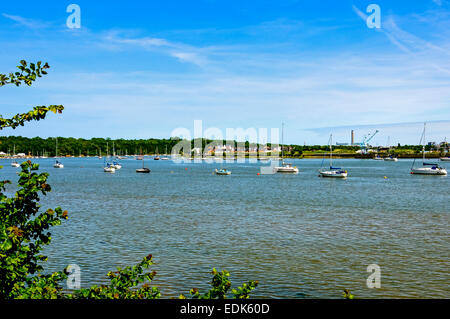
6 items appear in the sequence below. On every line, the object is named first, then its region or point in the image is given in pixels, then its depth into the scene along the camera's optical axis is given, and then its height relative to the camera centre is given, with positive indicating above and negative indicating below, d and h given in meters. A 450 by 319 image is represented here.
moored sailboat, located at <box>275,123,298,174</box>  160.44 -6.83
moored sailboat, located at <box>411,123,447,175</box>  151.50 -7.11
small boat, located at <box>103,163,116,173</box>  176.25 -7.36
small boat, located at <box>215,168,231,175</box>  159.00 -7.79
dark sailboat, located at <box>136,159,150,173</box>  171.75 -7.58
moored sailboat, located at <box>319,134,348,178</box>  135.04 -7.22
